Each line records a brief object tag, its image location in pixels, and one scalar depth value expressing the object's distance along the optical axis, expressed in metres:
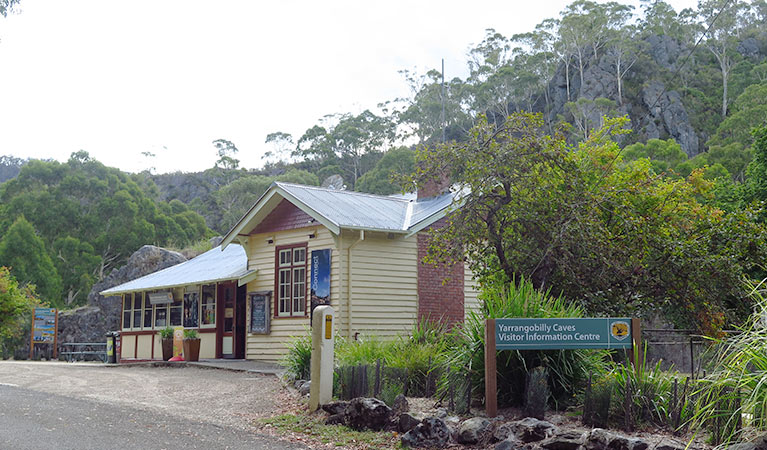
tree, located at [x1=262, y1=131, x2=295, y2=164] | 85.00
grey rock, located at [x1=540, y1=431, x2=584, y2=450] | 6.88
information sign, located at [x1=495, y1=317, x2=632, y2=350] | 8.11
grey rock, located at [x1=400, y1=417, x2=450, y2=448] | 7.82
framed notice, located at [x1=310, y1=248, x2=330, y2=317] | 17.92
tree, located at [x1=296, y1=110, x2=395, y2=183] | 77.44
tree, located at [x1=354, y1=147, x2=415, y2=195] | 59.69
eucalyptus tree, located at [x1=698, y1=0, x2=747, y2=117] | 68.00
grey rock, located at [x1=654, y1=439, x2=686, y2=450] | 6.44
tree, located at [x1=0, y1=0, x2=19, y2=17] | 9.56
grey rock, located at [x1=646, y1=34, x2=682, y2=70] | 71.88
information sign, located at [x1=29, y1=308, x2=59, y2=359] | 29.55
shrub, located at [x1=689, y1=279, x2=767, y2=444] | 5.96
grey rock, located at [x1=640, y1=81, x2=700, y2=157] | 63.38
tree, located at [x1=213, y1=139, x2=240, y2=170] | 83.50
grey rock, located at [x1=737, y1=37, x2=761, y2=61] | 72.00
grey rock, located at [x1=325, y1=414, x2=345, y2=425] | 9.27
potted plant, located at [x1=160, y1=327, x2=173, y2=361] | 20.91
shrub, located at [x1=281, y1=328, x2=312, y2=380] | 12.95
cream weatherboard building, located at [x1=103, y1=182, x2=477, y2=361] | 17.94
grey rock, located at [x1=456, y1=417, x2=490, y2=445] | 7.71
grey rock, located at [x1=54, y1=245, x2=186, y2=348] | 35.34
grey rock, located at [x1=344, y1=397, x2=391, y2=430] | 8.84
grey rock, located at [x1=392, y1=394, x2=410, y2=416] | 8.92
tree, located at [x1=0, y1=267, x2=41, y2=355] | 29.03
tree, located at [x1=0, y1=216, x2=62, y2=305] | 45.59
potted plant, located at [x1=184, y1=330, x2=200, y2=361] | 20.34
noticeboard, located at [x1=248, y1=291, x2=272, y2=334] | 19.48
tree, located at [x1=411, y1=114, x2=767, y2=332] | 12.45
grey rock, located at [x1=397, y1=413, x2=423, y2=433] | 8.41
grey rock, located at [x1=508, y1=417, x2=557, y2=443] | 7.24
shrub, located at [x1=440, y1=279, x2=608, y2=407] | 8.57
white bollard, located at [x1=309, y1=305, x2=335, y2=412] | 10.08
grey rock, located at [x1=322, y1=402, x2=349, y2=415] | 9.50
